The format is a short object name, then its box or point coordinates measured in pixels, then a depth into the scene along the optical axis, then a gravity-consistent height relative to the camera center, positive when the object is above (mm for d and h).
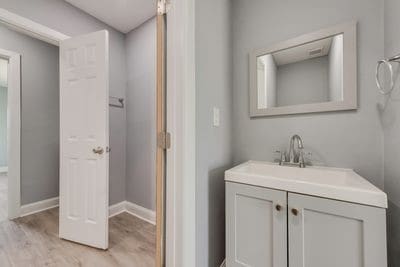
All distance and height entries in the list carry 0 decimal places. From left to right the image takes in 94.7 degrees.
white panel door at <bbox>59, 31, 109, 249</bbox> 1727 -59
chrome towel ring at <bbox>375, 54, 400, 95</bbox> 984 +284
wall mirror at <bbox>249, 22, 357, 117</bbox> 1216 +447
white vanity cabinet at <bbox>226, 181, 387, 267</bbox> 783 -489
